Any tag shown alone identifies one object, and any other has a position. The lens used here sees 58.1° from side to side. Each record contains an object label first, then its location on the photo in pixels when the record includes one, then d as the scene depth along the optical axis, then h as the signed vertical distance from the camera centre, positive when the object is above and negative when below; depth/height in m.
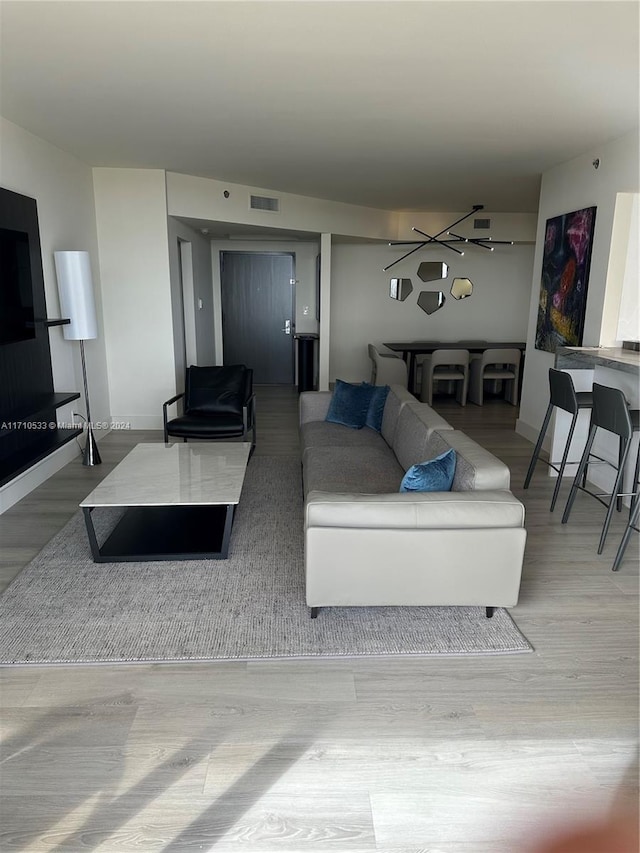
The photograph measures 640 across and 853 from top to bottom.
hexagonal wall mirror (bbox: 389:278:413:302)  8.72 +0.15
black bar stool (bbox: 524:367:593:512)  3.96 -0.67
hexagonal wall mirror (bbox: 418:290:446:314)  8.73 -0.03
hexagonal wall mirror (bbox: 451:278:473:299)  8.70 +0.15
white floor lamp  4.55 +0.01
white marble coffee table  3.12 -1.07
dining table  7.69 -0.64
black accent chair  4.80 -0.92
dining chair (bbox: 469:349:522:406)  7.57 -0.97
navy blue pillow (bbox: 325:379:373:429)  4.59 -0.85
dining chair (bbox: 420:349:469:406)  7.46 -0.91
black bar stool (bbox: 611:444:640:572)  3.15 -1.26
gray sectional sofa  2.45 -1.03
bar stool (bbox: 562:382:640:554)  3.26 -0.68
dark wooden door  8.56 -0.21
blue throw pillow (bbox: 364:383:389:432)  4.53 -0.85
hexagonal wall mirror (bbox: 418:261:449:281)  8.64 +0.43
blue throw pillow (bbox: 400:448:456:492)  2.67 -0.81
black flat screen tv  3.77 +0.04
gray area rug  2.43 -1.44
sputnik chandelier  7.14 +0.75
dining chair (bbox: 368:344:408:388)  7.11 -0.87
